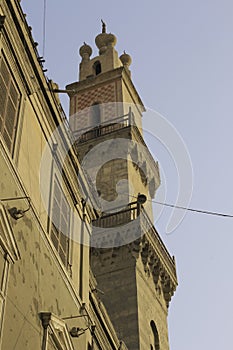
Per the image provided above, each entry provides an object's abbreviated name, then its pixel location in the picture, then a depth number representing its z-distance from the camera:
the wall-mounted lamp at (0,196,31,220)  13.30
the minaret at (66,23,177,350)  33.10
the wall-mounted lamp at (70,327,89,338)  16.41
